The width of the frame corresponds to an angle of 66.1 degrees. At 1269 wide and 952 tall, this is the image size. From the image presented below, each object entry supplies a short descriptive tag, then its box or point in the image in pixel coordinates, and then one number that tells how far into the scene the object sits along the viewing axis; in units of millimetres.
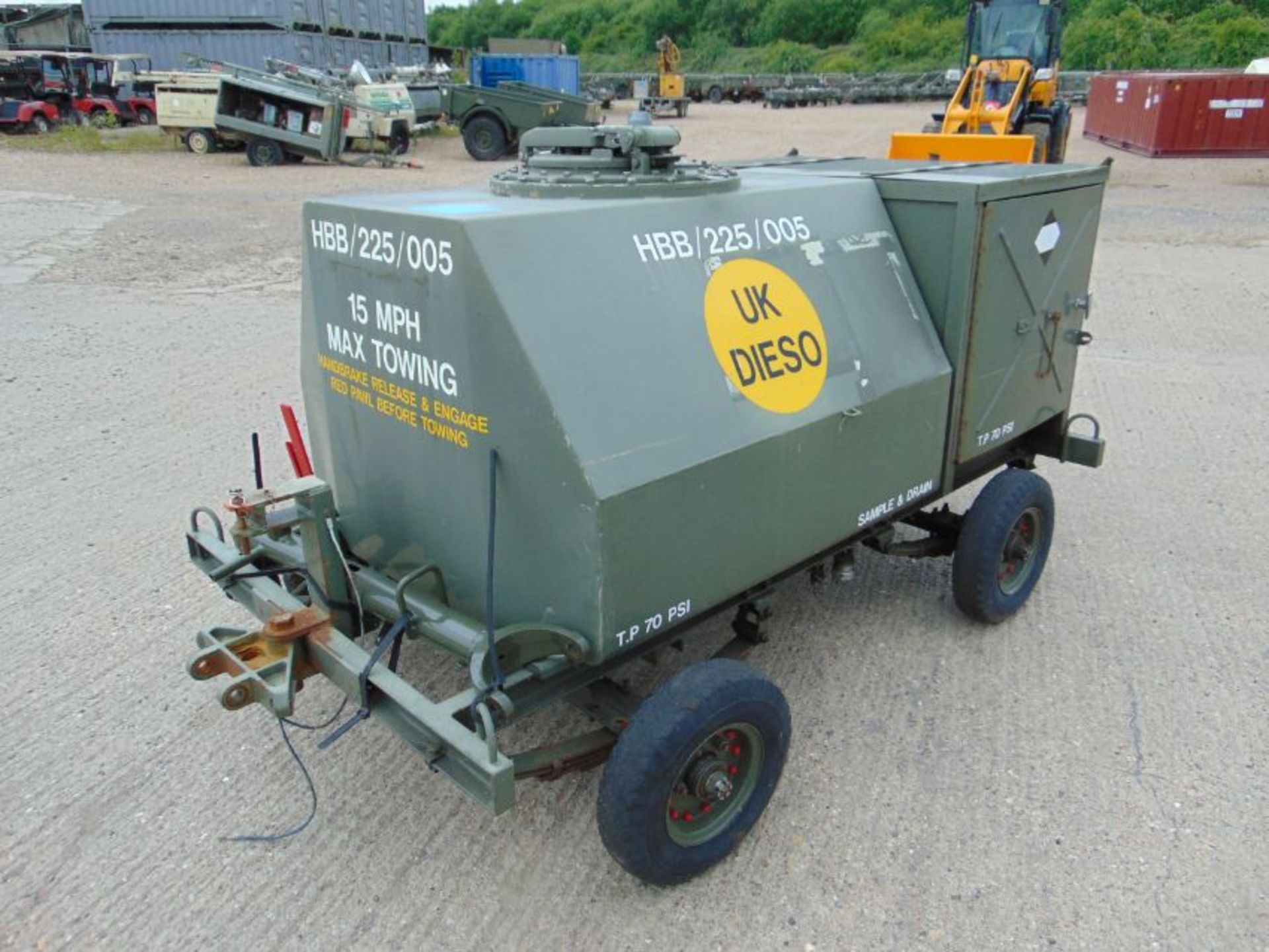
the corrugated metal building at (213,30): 31422
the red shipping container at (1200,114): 21906
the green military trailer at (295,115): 19781
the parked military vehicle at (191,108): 20875
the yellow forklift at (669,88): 36188
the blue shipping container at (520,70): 28859
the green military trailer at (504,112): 22359
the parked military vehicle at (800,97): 40938
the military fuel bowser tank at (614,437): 2820
